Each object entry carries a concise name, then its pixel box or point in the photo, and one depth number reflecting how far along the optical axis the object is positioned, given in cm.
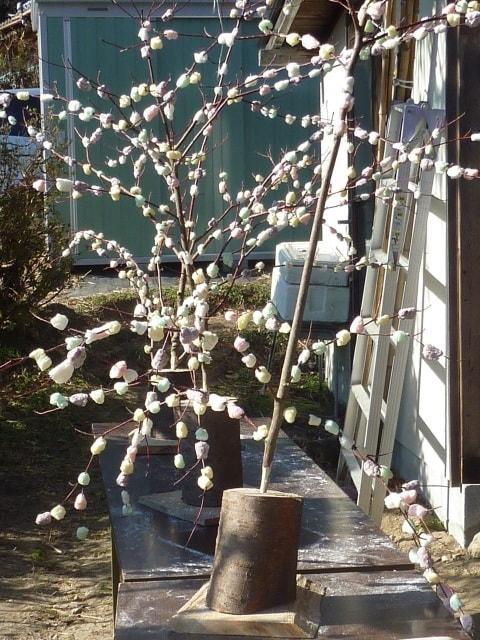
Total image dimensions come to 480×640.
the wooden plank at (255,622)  199
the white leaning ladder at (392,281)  422
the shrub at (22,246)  637
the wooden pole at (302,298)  200
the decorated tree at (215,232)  200
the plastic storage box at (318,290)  572
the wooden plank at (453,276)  412
